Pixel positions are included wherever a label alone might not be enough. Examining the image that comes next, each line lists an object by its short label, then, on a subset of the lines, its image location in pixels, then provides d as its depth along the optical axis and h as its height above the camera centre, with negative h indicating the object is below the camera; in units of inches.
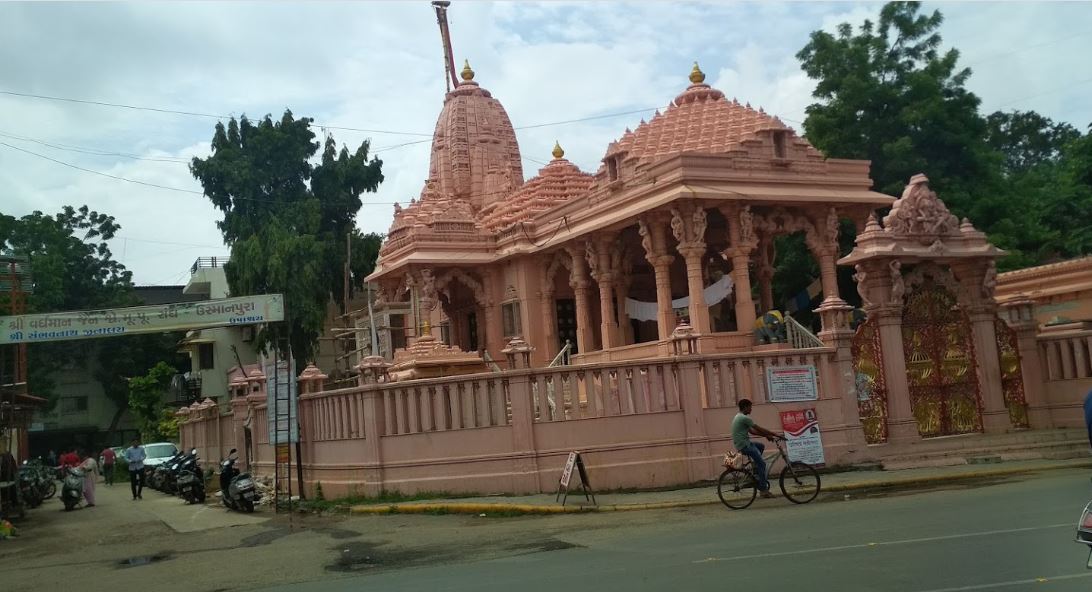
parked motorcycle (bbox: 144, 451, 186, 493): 1010.1 -27.1
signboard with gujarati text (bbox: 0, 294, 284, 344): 700.7 +95.5
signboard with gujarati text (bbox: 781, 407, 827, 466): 589.3 -23.6
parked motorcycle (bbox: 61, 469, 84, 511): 855.7 -29.6
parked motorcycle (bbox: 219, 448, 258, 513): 671.8 -34.1
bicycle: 478.3 -40.3
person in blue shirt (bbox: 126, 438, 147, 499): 967.0 -15.5
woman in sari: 880.9 -22.4
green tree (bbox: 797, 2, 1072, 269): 1129.4 +312.6
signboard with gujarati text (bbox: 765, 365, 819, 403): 598.9 +9.3
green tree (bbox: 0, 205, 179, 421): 1895.9 +340.6
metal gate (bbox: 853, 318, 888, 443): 628.7 +7.7
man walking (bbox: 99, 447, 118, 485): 1219.9 -12.5
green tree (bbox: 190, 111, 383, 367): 1663.4 +461.3
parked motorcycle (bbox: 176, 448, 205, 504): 821.9 -31.5
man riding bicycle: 476.7 -18.4
